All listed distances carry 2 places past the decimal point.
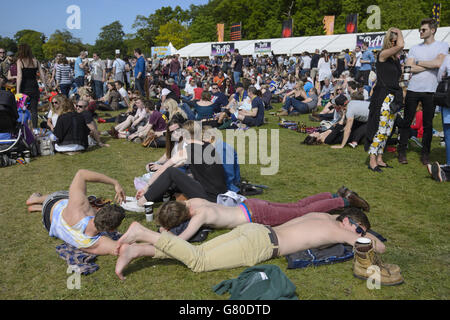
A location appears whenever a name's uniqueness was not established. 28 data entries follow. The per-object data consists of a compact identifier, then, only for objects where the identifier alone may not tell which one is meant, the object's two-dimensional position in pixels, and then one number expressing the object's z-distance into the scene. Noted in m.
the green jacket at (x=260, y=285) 2.87
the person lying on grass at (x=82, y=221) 3.50
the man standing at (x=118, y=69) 15.82
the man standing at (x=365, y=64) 13.68
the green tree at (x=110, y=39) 103.54
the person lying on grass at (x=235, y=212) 3.78
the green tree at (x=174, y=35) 85.56
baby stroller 6.90
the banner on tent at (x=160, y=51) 39.86
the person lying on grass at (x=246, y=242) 3.29
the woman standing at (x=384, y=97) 5.91
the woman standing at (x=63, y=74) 11.68
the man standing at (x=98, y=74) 14.48
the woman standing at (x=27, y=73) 8.39
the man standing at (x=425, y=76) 5.92
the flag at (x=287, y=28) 43.24
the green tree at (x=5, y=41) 90.77
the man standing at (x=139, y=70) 13.92
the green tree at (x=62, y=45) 92.06
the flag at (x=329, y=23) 40.16
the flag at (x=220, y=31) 47.47
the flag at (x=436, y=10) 21.12
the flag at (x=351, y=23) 37.39
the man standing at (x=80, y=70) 14.50
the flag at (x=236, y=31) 45.92
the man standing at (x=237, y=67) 17.67
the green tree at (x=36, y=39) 90.00
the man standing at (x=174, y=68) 19.44
